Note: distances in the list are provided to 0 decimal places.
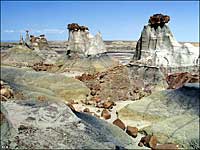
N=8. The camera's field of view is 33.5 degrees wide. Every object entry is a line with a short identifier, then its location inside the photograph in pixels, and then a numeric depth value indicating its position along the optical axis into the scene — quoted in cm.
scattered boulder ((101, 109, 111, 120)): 1395
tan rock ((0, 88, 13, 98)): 1135
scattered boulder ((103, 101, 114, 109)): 1603
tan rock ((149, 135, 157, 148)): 1019
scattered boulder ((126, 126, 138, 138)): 1123
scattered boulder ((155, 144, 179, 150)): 977
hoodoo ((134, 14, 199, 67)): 2319
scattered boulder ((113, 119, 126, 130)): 1198
